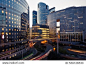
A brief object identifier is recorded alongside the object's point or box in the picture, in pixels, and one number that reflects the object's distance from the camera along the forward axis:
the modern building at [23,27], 38.08
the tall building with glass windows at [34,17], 183.96
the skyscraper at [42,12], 133.12
